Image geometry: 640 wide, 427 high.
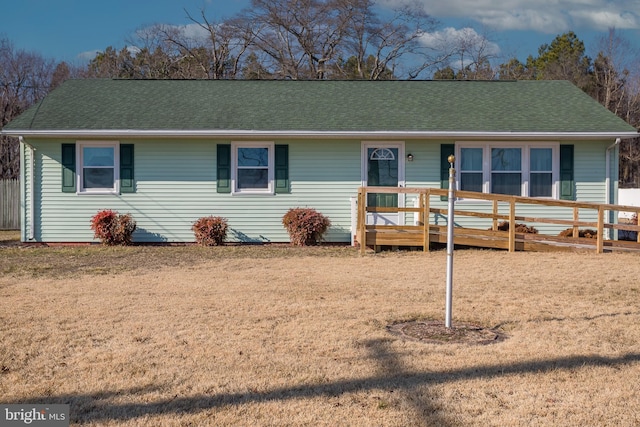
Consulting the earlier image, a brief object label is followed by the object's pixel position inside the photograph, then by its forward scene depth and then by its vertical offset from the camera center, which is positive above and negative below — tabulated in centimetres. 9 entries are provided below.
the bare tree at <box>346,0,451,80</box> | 3647 +853
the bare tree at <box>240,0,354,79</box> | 3588 +872
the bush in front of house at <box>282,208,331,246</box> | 1470 -61
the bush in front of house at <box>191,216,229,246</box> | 1480 -75
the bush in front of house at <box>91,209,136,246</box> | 1470 -68
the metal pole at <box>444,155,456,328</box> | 640 -52
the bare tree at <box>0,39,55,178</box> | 3009 +517
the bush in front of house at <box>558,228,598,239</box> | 1475 -74
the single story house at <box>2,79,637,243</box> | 1523 +65
